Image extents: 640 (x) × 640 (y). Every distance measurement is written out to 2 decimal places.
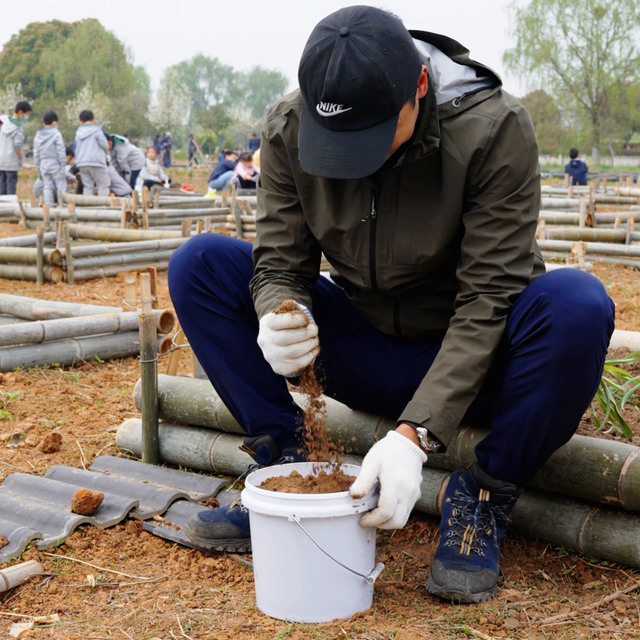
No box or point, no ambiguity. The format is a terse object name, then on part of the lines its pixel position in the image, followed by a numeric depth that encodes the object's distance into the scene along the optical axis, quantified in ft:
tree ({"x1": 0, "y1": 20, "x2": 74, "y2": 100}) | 192.44
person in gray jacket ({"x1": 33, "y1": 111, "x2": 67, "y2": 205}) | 40.96
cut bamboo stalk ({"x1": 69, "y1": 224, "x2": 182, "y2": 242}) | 31.32
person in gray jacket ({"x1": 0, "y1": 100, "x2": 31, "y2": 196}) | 41.63
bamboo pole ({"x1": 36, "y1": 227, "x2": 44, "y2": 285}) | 24.29
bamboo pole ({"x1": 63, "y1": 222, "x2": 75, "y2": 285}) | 25.19
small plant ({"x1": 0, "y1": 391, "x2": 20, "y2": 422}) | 11.98
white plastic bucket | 5.82
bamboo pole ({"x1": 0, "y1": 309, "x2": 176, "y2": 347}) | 14.24
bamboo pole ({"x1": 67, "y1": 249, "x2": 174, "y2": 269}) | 26.27
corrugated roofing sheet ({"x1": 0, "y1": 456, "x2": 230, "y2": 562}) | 7.87
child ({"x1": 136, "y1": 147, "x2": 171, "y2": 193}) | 47.82
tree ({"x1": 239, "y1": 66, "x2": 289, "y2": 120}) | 343.46
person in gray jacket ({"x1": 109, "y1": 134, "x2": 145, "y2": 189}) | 48.26
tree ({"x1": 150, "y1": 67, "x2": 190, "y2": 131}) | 162.27
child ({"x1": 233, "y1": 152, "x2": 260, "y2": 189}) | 44.73
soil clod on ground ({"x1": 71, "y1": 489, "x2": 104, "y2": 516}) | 8.14
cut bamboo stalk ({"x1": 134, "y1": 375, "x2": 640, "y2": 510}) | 6.86
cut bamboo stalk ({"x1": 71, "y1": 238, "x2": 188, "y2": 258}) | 26.03
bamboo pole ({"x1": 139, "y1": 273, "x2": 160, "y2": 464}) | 9.61
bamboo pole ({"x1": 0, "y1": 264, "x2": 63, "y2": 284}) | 25.37
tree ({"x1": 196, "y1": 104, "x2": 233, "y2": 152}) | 156.46
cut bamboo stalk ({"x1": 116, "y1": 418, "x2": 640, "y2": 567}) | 6.87
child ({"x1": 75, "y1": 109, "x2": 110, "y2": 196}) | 41.09
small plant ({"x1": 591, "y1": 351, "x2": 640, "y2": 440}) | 8.30
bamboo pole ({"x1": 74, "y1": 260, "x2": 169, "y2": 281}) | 26.05
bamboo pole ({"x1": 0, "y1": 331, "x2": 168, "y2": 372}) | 14.40
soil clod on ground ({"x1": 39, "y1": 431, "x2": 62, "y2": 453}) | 10.60
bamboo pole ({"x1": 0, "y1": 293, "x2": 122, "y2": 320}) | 16.84
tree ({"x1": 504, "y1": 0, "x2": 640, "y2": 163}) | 123.95
